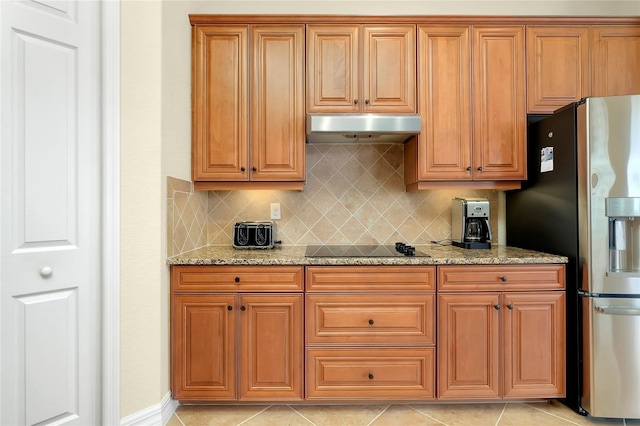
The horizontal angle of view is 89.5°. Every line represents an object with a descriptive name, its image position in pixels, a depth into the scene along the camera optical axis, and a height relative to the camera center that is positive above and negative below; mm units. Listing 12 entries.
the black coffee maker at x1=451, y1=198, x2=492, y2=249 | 2217 -65
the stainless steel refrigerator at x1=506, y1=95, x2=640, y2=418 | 1714 -206
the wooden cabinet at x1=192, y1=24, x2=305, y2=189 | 2125 +755
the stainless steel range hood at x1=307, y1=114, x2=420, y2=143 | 1983 +554
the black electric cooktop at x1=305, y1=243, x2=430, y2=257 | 1991 -249
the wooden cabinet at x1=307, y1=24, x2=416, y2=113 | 2137 +968
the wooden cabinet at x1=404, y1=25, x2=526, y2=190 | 2141 +743
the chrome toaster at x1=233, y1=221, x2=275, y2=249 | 2301 -158
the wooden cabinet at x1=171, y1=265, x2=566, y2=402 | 1847 -685
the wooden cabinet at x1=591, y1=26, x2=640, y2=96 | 2158 +1024
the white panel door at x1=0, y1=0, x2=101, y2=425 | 1441 +9
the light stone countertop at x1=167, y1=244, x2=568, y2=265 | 1844 -263
